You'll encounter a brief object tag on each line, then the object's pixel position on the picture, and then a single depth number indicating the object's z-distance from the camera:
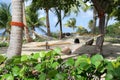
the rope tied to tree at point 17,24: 5.99
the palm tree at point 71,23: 51.19
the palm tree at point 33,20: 38.47
